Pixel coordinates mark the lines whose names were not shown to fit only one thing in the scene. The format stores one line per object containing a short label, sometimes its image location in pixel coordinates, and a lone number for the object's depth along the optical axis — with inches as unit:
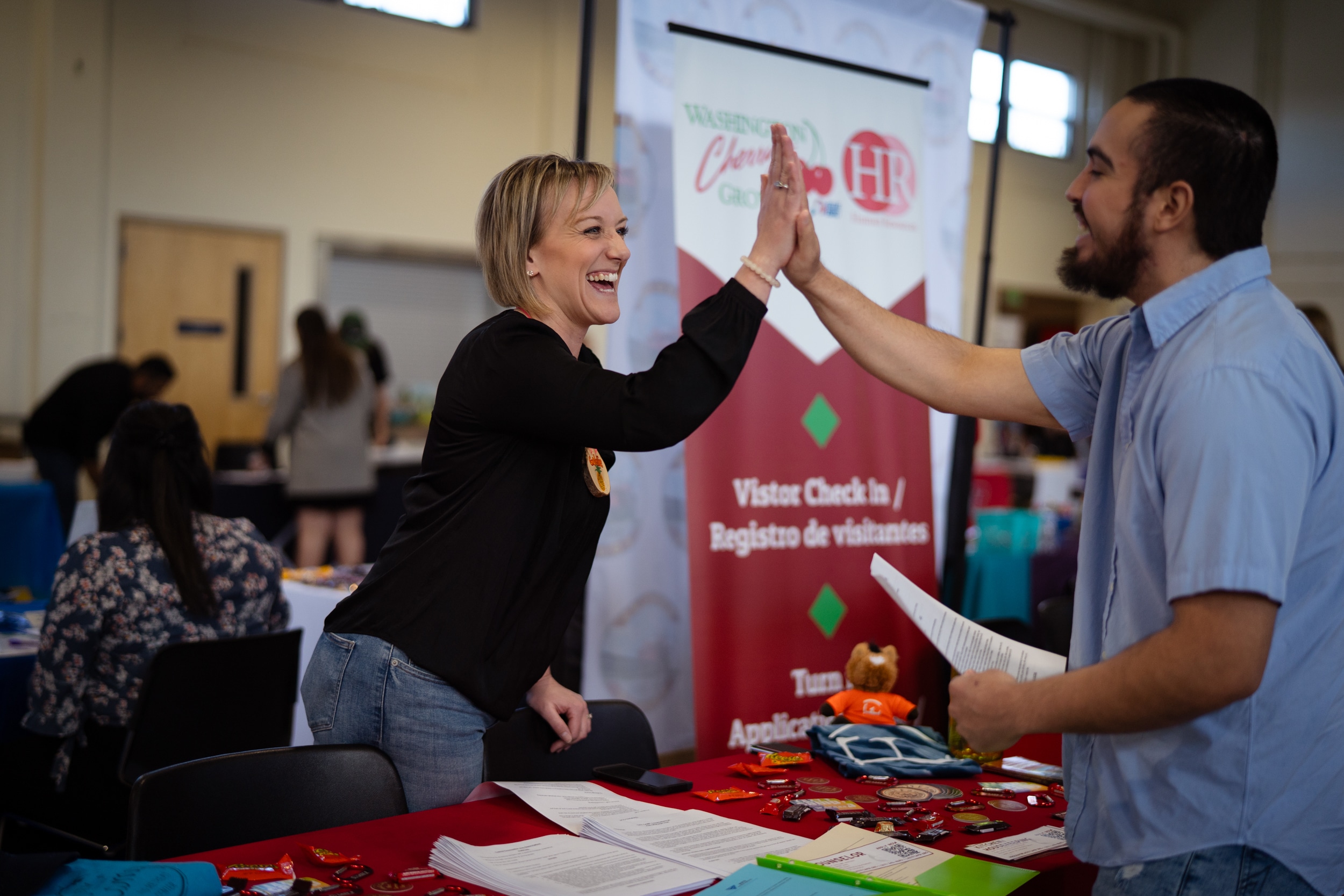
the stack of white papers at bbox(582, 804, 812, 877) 50.8
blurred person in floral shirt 96.0
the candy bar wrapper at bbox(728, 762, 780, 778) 66.4
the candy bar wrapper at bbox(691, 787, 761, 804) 60.7
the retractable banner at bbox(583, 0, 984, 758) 110.6
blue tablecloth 164.2
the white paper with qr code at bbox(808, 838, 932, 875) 50.3
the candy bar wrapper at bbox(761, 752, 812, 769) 68.5
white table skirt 126.4
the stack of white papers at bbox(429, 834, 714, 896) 46.3
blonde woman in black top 56.1
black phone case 61.4
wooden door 279.9
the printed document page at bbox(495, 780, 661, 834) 55.6
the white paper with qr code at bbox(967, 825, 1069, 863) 53.7
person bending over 211.8
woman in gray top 215.0
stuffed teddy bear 79.7
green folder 46.0
